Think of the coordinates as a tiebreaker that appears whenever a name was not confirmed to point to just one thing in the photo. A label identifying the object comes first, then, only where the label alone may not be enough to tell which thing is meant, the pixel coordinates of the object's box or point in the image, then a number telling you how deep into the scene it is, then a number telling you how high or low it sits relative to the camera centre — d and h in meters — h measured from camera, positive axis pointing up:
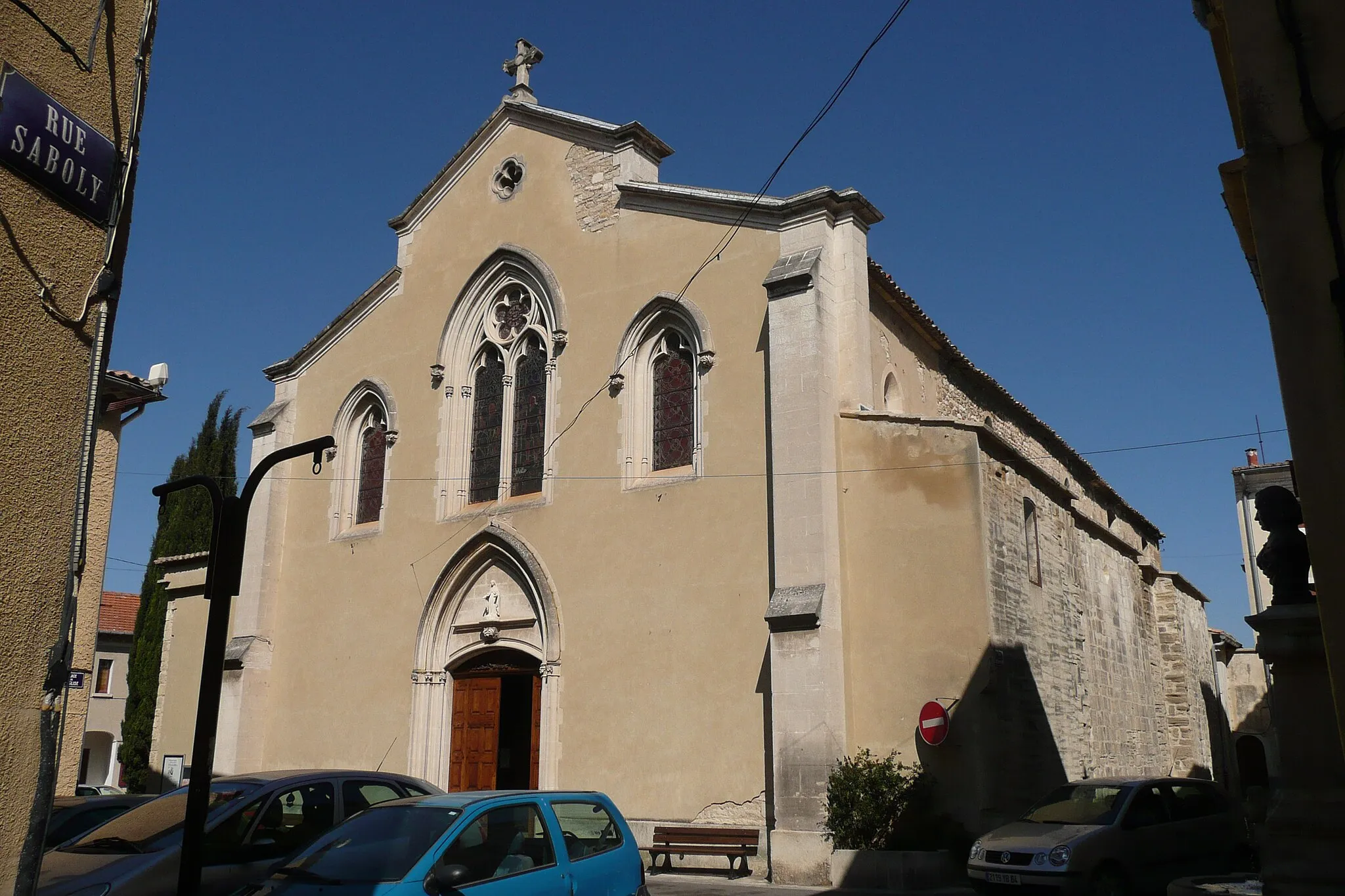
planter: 11.70 -1.56
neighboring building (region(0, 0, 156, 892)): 4.53 +1.78
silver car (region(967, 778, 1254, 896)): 10.05 -1.12
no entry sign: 12.39 +0.00
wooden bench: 13.13 -1.45
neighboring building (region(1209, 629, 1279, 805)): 34.47 +0.35
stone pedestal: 6.54 -0.25
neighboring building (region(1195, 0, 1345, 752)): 4.52 +2.23
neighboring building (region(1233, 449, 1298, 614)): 36.41 +7.66
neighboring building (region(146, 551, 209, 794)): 20.47 +1.01
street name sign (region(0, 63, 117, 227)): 4.80 +2.58
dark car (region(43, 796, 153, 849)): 10.75 -0.94
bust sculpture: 7.47 +1.20
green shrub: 12.01 -0.97
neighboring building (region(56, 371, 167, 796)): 12.94 +2.29
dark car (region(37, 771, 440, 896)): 7.70 -0.86
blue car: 6.58 -0.83
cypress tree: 25.03 +4.56
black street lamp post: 7.67 +0.75
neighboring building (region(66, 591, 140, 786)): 36.75 +1.32
